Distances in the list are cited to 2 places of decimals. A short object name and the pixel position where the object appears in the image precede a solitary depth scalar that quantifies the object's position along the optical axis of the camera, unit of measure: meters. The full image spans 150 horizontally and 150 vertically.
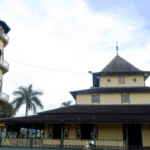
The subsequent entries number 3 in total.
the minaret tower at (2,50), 26.00
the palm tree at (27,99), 40.81
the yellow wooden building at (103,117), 19.44
